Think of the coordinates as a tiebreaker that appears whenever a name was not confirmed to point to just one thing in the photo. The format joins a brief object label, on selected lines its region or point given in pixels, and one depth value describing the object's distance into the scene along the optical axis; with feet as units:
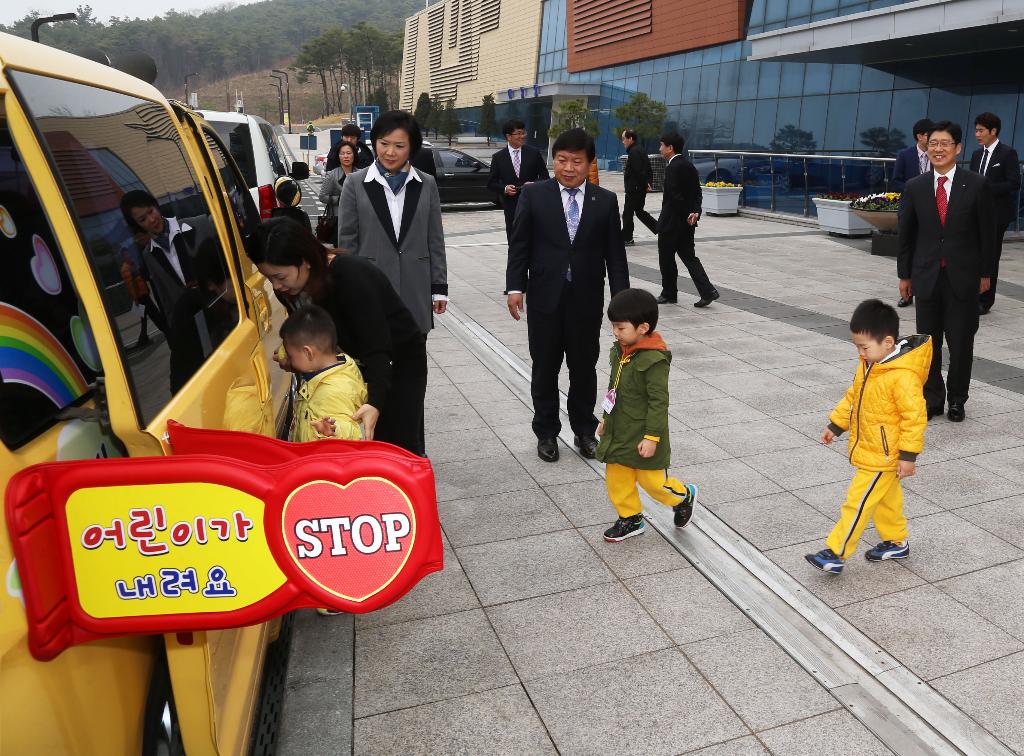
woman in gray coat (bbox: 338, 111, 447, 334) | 15.26
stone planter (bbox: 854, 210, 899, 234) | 43.88
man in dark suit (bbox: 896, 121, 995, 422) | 17.70
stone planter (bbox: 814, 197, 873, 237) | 48.70
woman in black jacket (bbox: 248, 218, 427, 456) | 9.81
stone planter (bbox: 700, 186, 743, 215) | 62.34
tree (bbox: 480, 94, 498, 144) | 170.40
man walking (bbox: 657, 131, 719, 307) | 30.12
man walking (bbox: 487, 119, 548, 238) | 35.01
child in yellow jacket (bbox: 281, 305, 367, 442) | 9.50
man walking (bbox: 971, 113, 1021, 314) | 29.52
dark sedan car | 66.03
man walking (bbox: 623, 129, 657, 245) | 42.70
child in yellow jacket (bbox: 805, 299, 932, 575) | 11.39
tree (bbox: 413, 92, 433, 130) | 214.10
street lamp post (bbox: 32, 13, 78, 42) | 12.63
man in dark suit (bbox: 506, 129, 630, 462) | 16.15
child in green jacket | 12.30
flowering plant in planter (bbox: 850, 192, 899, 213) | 44.55
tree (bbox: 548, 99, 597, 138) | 106.93
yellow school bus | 4.75
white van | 31.81
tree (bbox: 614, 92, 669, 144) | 98.12
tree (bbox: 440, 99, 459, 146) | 196.03
